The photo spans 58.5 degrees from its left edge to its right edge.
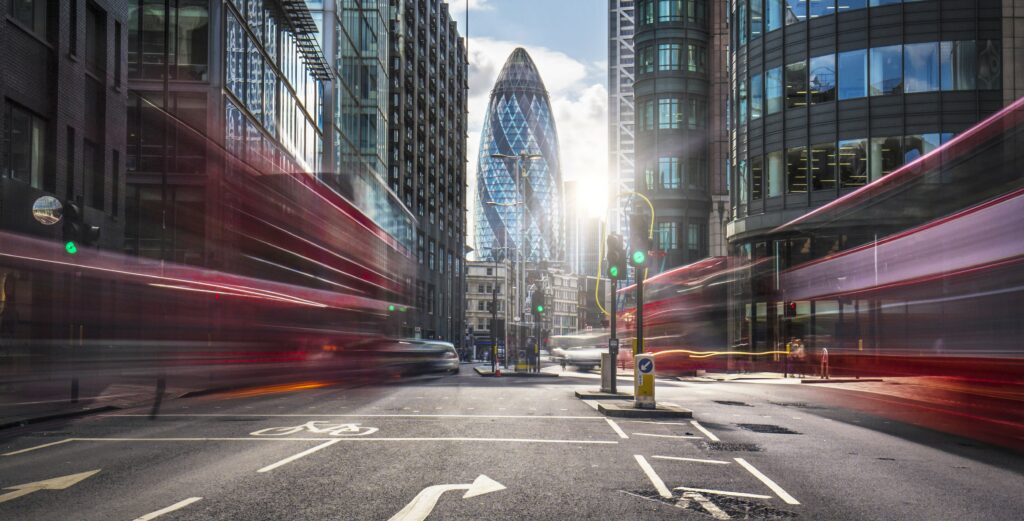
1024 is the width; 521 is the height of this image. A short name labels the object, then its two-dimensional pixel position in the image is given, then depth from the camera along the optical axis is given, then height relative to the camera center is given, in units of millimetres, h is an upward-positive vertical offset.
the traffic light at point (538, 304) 41562 +53
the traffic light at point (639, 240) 20000 +1459
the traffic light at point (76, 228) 16453 +1412
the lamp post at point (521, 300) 66038 +542
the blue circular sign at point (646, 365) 17844 -1169
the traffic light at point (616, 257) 21312 +1124
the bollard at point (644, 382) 17886 -1521
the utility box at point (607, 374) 23609 -1783
